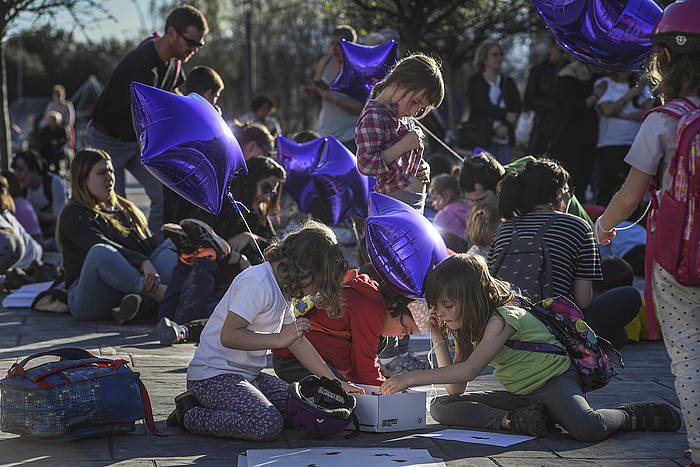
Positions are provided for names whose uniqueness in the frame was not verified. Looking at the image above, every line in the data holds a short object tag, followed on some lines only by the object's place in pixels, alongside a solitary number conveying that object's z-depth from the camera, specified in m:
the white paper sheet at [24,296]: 7.88
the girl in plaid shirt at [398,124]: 5.91
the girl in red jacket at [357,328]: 5.02
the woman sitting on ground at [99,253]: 7.13
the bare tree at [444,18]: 14.00
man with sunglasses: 8.04
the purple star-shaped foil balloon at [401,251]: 4.83
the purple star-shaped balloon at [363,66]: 7.55
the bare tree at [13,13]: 12.42
